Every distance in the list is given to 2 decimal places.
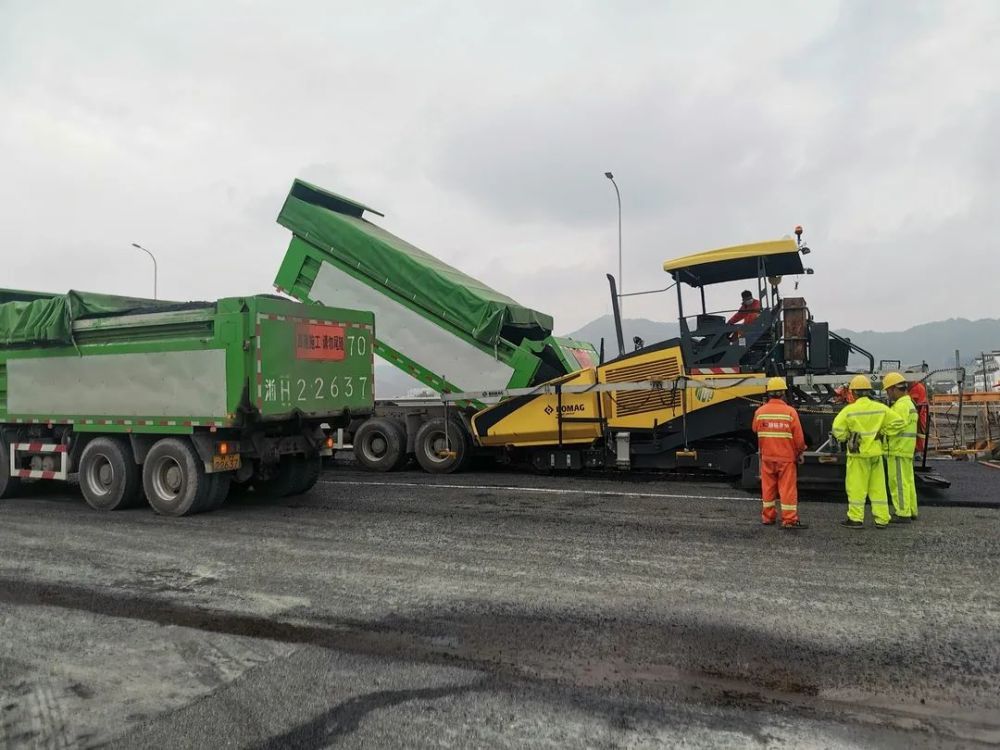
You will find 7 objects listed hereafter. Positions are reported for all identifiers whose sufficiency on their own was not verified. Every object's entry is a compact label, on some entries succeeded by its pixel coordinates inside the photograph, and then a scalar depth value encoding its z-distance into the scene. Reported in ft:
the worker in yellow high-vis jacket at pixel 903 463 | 22.56
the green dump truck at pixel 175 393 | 24.71
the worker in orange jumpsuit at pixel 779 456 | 21.63
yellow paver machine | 29.25
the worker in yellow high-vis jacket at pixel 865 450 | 21.83
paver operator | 30.45
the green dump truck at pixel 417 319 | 36.19
